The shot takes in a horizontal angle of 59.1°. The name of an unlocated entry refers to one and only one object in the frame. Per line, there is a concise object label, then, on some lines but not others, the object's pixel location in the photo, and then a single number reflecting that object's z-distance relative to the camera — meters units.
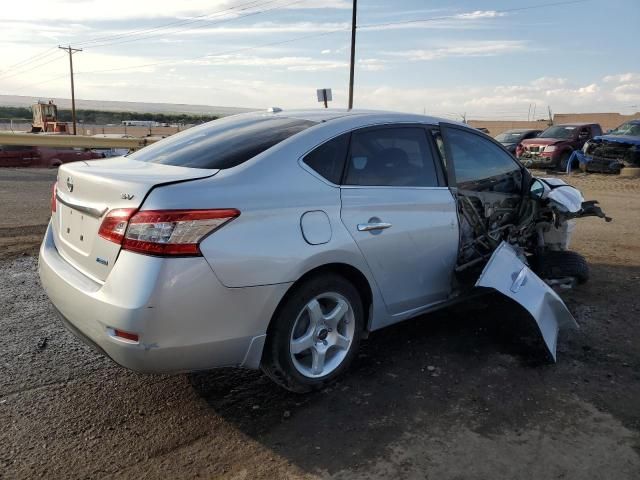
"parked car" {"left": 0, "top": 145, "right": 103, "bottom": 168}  20.17
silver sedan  2.73
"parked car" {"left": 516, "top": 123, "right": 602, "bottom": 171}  19.59
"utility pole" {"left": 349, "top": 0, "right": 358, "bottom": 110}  29.36
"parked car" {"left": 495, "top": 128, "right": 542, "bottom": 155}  22.78
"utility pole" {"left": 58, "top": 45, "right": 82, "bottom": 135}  68.21
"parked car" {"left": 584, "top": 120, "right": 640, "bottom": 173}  18.12
